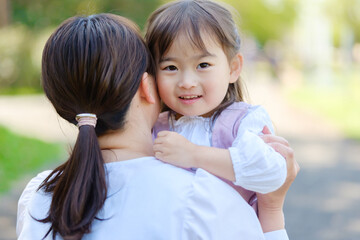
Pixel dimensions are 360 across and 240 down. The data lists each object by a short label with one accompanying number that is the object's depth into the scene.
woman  1.67
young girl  2.06
